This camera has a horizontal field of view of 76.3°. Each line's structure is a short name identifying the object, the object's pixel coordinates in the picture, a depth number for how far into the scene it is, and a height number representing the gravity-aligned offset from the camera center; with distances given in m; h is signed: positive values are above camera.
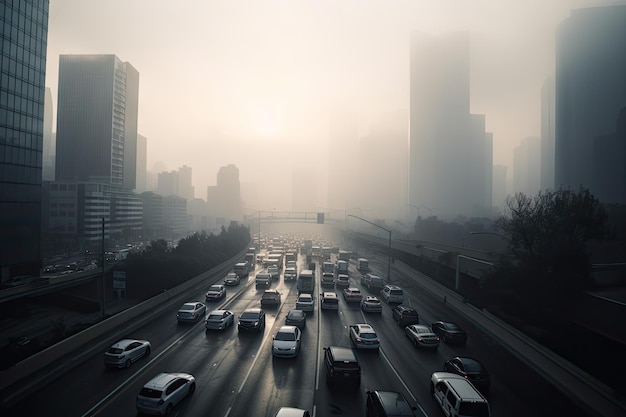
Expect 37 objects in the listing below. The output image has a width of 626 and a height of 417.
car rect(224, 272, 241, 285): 47.98 -8.00
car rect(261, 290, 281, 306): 36.44 -7.72
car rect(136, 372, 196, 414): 14.89 -6.99
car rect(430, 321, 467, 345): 25.50 -7.46
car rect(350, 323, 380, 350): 23.47 -7.23
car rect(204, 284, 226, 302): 38.41 -7.82
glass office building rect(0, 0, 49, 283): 52.69 +10.87
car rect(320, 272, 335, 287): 49.09 -7.86
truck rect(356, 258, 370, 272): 65.06 -8.02
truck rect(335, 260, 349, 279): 58.47 -7.55
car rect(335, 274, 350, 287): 47.56 -7.78
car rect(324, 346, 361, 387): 18.05 -6.99
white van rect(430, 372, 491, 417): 14.39 -6.74
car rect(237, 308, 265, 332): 27.00 -7.32
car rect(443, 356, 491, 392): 18.31 -7.15
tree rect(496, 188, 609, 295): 33.62 -1.98
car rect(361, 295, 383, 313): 33.91 -7.59
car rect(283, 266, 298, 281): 53.68 -8.10
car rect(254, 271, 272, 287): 47.31 -7.78
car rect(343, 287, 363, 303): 38.16 -7.61
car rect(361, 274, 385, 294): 46.97 -7.86
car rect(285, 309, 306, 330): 28.30 -7.43
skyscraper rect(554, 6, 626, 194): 182.75 +52.94
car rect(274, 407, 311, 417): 13.40 -6.69
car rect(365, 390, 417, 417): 13.59 -6.61
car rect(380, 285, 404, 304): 38.53 -7.59
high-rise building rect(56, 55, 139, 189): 174.00 +40.83
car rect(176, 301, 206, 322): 29.59 -7.49
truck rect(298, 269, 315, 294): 42.34 -7.31
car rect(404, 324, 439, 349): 24.27 -7.37
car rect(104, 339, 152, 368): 20.06 -7.32
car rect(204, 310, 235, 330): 27.38 -7.43
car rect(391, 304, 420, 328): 29.50 -7.41
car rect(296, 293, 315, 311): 33.28 -7.38
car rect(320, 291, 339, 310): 34.34 -7.50
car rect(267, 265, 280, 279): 54.92 -7.95
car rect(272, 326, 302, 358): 21.84 -7.16
